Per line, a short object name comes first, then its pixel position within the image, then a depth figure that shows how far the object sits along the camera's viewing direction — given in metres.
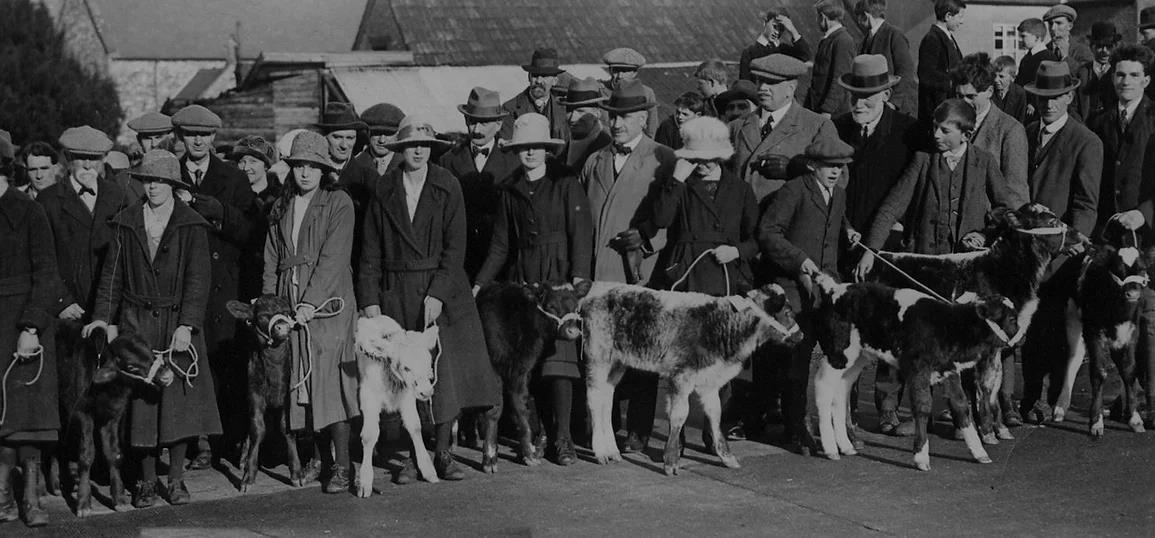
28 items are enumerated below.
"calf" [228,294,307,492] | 10.20
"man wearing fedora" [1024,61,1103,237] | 11.79
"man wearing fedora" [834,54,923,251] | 11.77
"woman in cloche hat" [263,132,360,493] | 10.30
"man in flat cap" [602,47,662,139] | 13.69
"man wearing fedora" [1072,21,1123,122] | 14.70
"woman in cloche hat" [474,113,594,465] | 10.93
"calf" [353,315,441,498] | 10.04
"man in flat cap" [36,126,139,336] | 10.81
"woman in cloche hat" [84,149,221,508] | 10.03
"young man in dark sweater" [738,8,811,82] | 14.66
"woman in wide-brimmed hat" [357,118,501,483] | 10.49
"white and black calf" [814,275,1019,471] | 10.41
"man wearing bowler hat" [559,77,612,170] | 12.36
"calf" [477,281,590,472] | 10.66
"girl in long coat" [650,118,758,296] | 10.91
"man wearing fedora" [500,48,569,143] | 13.95
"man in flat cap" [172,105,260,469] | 11.35
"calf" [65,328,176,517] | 9.74
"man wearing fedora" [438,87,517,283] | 12.10
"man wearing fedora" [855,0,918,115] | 14.70
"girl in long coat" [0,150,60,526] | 9.84
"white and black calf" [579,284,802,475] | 10.41
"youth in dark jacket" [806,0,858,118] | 14.58
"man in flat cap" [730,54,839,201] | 11.82
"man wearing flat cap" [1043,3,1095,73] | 15.57
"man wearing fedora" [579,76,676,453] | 11.26
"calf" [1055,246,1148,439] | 11.27
